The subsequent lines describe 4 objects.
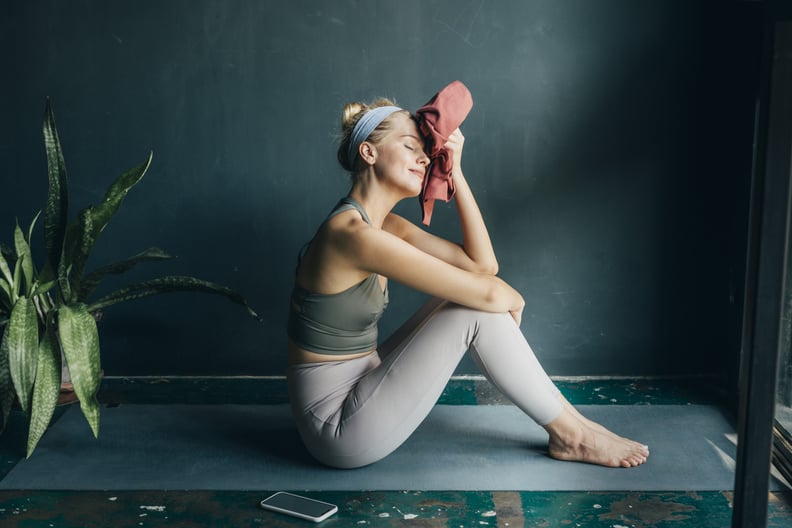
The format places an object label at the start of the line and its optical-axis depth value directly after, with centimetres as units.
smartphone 228
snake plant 253
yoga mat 248
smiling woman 239
